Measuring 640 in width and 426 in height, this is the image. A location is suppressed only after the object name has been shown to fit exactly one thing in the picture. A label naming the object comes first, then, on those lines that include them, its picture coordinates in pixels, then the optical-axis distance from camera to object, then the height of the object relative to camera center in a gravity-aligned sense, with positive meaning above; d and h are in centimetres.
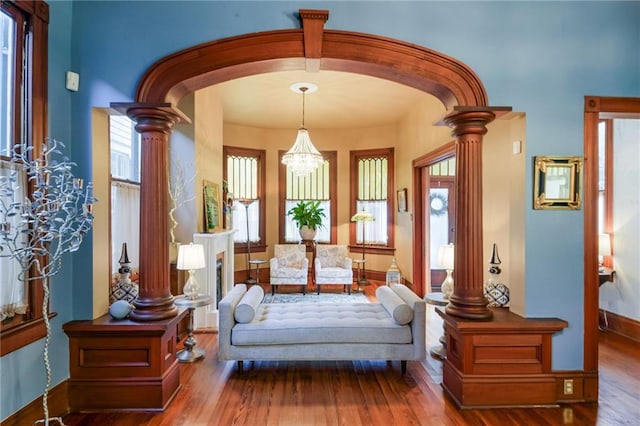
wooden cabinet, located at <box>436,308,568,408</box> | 276 -117
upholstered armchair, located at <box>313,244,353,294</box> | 650 -99
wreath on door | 685 +19
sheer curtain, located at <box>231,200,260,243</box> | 761 -12
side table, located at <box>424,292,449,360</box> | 369 -94
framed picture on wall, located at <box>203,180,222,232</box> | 484 +11
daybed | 325 -113
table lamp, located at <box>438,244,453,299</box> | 375 -52
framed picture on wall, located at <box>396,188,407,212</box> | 677 +29
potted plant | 741 -8
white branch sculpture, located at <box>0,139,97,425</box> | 185 +1
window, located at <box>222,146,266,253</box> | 754 +51
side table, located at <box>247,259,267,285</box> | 716 -109
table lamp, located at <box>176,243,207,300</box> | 363 -48
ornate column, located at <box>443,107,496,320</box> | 283 +0
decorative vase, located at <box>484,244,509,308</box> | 317 -72
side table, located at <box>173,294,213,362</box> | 360 -132
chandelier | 586 +96
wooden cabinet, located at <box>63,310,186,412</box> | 270 -118
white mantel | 446 -80
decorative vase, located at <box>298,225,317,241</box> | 745 -40
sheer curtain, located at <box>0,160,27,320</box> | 223 -38
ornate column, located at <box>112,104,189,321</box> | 278 +2
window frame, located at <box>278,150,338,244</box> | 800 +36
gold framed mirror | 286 +25
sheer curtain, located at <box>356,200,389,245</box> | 770 -22
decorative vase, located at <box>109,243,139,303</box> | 307 -63
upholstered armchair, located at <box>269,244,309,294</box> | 643 -98
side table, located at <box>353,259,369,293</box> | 712 -129
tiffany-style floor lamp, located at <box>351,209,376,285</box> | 727 -8
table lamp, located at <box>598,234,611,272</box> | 451 -40
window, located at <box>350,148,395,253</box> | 754 +42
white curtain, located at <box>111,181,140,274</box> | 368 -5
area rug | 607 -147
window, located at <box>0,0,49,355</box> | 229 +81
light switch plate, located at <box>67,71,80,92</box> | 273 +103
